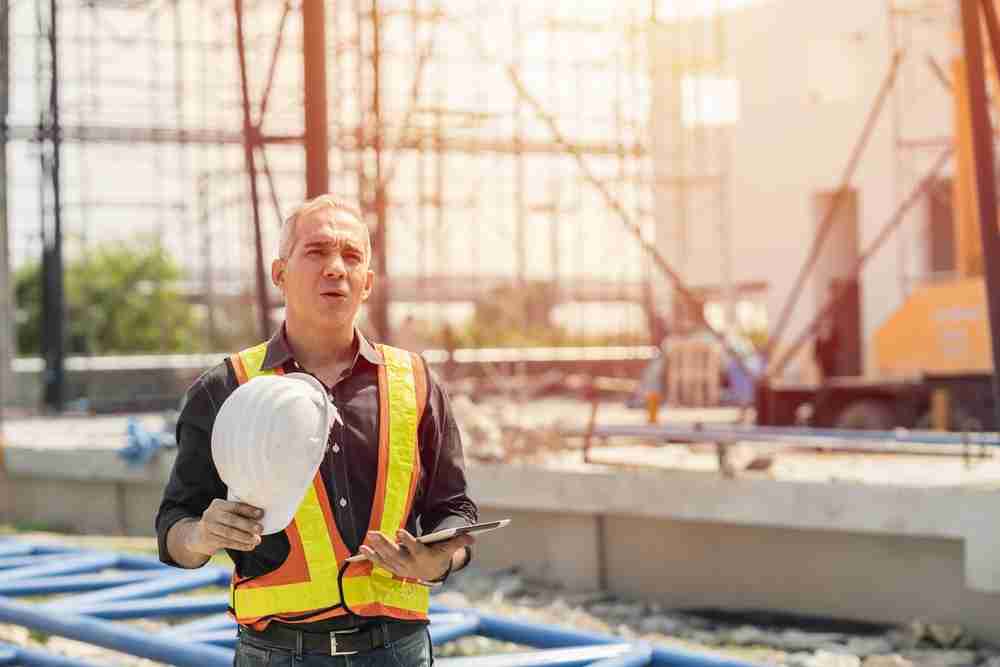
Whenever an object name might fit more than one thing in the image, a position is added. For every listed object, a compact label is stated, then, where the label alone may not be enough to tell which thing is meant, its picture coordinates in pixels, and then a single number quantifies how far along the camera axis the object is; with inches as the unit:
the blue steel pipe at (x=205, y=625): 181.2
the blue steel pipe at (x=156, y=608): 202.1
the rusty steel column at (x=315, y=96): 259.9
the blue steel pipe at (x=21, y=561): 253.0
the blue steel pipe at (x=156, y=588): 214.5
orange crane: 545.6
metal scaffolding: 876.6
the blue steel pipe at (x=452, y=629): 176.1
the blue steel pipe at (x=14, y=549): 264.5
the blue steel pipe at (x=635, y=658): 154.7
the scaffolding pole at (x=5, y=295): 794.2
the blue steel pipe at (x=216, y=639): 179.3
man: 96.2
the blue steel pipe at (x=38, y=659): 188.2
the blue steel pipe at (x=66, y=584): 227.3
